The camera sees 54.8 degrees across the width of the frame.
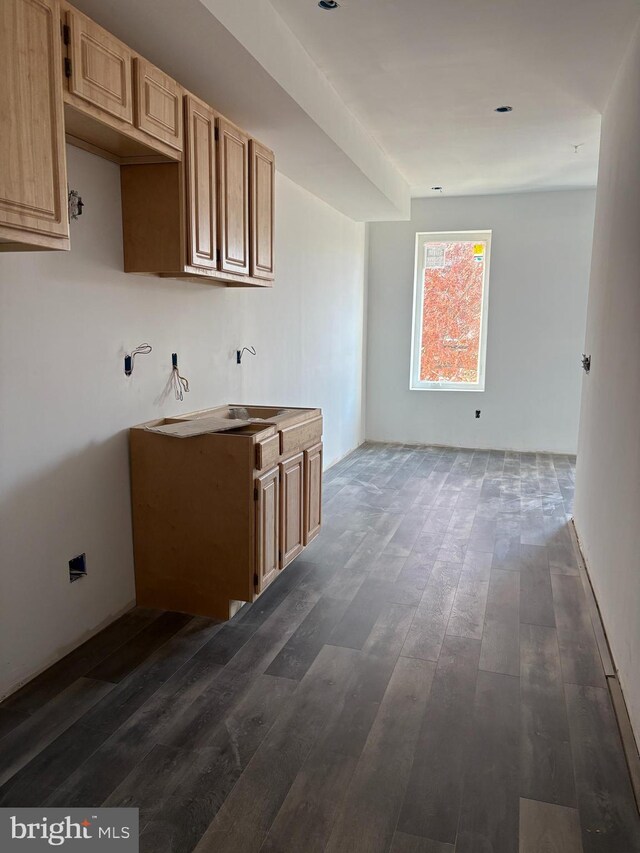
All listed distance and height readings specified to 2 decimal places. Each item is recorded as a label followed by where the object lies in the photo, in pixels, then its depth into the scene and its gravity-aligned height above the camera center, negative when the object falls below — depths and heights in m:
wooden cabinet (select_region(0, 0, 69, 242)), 1.76 +0.66
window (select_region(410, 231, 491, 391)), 7.15 +0.43
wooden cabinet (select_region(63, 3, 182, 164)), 2.05 +0.89
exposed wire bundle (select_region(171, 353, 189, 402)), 3.40 -0.22
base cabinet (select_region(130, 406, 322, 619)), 2.94 -0.84
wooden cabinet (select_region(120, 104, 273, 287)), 2.81 +0.63
